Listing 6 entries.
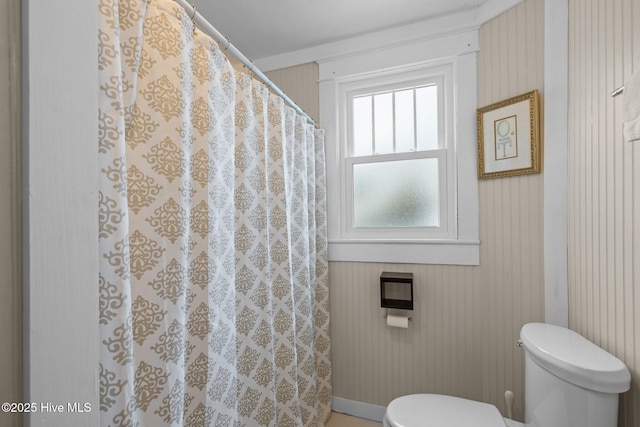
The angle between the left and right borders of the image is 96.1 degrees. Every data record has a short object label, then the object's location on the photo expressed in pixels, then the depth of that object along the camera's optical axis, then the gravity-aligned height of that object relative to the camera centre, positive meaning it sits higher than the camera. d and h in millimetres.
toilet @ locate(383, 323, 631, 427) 833 -563
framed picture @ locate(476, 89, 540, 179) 1377 +396
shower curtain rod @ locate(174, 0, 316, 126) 886 +634
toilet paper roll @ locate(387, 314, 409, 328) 1635 -606
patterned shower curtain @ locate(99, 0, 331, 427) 629 -52
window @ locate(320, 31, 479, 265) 1622 +382
